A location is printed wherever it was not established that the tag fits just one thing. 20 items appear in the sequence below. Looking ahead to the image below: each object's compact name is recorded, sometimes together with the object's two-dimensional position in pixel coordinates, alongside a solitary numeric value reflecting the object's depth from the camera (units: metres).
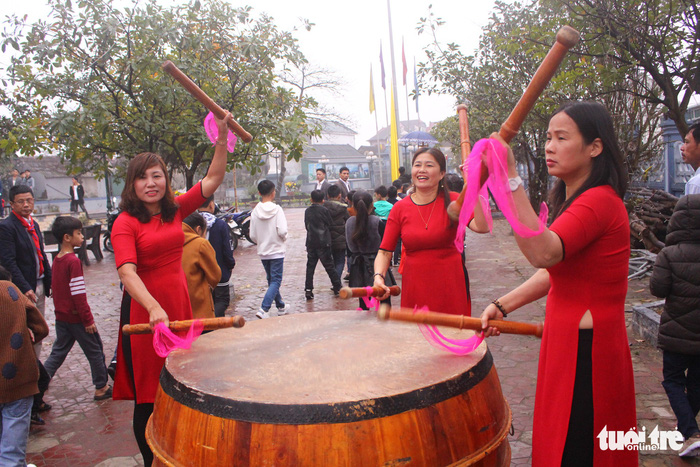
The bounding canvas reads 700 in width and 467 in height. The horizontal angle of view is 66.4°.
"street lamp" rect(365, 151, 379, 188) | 43.94
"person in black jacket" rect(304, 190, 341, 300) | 7.95
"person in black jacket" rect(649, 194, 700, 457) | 3.17
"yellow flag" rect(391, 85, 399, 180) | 15.53
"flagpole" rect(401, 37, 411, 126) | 24.32
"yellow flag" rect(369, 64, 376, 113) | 24.66
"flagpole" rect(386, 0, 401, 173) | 16.92
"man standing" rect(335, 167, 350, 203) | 10.24
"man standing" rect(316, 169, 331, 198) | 11.38
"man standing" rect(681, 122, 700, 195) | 3.62
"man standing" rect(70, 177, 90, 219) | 20.55
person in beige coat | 4.19
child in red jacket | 4.40
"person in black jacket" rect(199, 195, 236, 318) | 5.59
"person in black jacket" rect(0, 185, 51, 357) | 4.55
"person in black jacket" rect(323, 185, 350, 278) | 8.34
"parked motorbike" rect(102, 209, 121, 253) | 13.60
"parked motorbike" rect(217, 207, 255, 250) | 14.41
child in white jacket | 7.03
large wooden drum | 1.68
